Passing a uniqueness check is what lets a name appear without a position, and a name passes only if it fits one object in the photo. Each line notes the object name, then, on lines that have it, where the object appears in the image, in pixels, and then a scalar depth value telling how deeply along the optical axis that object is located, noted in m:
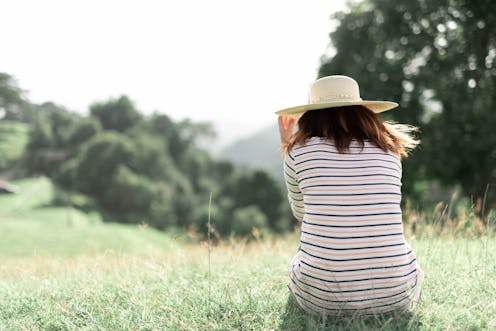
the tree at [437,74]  13.86
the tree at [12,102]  37.66
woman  2.63
